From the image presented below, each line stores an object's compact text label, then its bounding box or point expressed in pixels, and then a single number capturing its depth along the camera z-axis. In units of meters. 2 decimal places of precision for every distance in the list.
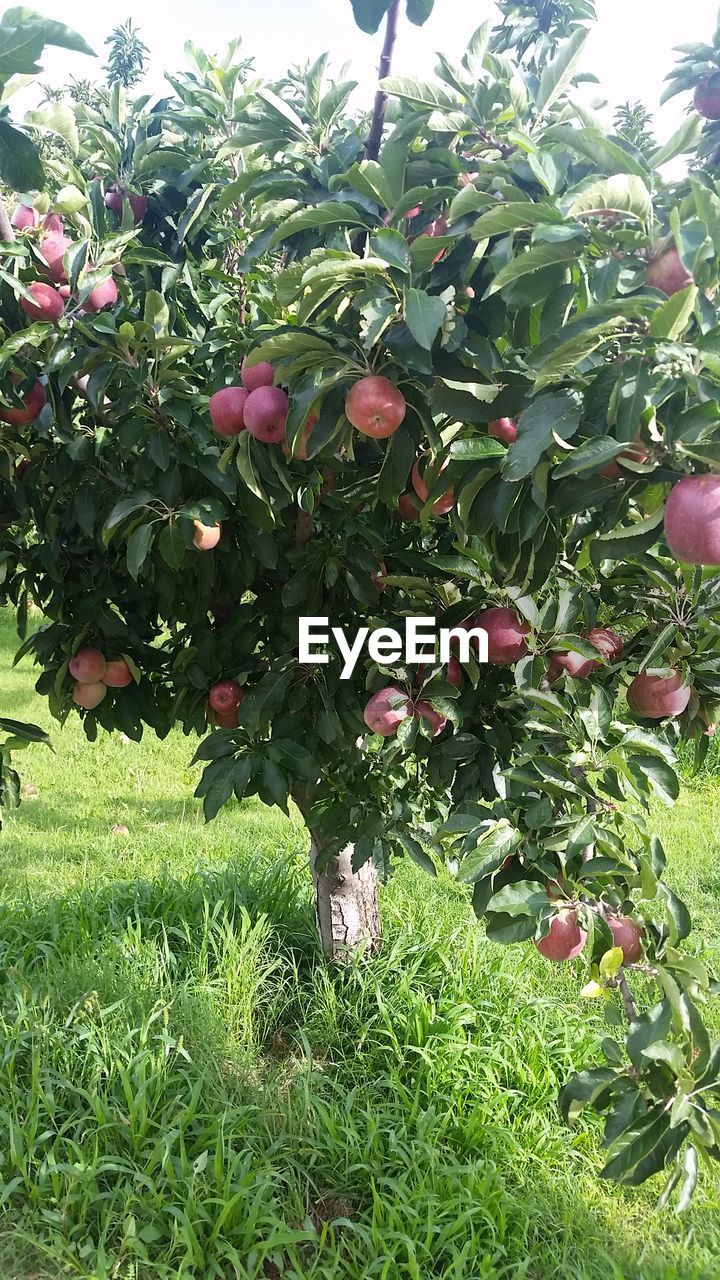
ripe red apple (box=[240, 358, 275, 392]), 1.30
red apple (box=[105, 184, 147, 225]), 1.84
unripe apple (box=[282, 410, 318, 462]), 1.21
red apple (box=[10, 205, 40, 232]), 1.60
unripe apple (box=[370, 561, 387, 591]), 1.68
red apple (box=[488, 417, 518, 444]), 1.19
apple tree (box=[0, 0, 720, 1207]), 0.98
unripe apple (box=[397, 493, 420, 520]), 1.54
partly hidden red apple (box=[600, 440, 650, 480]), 0.97
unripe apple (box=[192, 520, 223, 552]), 1.62
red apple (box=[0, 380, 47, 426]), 1.63
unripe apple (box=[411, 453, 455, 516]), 1.37
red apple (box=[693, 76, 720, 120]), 1.35
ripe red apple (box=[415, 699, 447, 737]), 1.58
